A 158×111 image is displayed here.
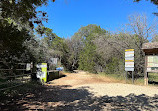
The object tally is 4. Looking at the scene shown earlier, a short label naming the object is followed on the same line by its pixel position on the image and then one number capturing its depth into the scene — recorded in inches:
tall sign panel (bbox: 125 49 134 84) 363.3
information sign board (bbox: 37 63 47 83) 366.0
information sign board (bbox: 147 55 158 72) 339.0
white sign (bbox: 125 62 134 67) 363.6
